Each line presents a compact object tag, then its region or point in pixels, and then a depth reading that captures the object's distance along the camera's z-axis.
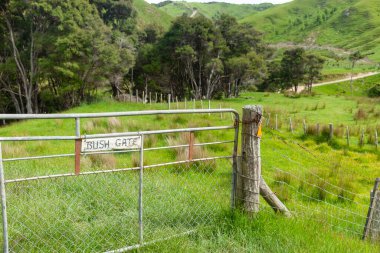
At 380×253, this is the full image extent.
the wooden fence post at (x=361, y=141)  12.91
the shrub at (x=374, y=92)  38.38
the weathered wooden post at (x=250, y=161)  4.33
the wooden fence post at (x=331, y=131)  13.42
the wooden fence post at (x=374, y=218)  4.62
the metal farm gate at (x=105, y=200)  3.67
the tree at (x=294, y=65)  38.94
